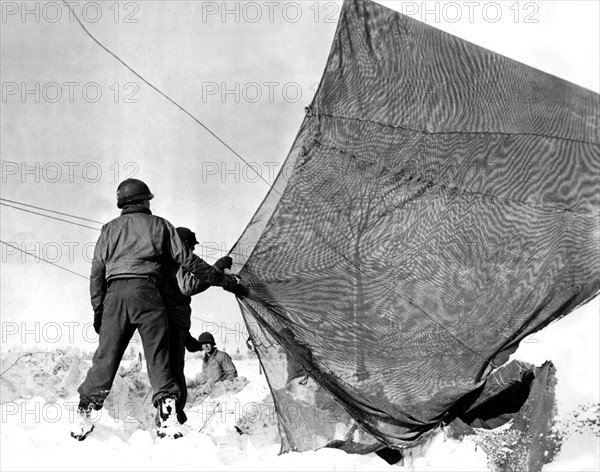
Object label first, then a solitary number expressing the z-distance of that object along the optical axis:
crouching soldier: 10.16
